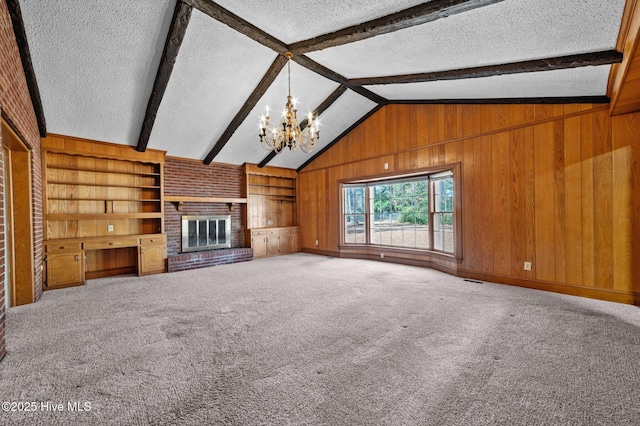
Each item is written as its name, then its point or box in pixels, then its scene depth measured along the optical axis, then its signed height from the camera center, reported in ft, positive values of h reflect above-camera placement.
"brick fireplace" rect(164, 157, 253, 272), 20.62 +0.78
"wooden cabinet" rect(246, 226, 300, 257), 24.25 -2.60
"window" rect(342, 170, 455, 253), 18.35 -0.22
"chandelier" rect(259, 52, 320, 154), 12.76 +3.94
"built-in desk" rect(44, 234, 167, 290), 15.10 -2.59
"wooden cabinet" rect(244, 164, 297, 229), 25.29 +1.49
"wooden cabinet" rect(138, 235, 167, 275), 18.08 -2.69
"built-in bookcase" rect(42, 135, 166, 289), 15.72 +0.38
